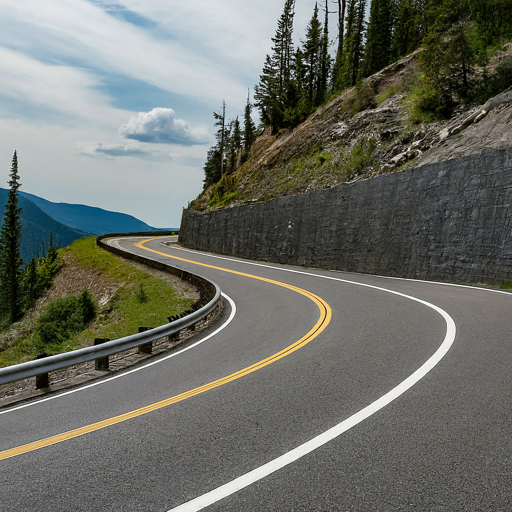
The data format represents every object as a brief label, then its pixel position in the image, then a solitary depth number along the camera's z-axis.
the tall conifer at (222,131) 77.00
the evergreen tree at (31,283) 43.92
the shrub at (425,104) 24.62
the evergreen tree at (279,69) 61.66
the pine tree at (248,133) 64.66
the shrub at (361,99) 35.75
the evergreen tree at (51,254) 54.56
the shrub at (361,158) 26.62
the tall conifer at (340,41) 55.47
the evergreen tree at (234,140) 81.41
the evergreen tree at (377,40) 43.53
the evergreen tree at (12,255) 54.56
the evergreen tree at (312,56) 57.62
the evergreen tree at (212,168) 84.00
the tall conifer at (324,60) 57.35
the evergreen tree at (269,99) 51.10
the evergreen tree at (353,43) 45.50
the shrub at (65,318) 22.42
